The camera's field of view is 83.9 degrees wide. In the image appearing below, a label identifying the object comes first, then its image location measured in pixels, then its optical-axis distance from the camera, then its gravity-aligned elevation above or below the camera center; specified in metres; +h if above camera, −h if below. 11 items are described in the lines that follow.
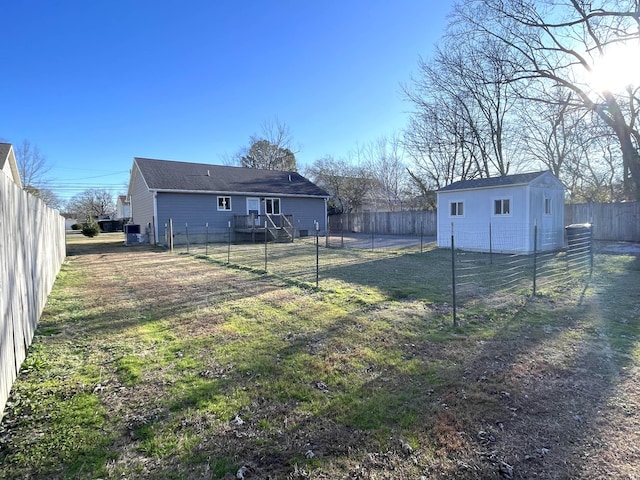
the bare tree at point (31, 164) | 34.84 +6.92
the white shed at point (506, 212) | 12.88 +0.52
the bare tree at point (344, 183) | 33.16 +4.23
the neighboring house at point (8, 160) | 15.40 +3.56
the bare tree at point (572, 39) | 12.16 +6.83
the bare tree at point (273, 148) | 37.97 +8.67
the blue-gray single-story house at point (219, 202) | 19.25 +1.70
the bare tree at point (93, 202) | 57.41 +5.01
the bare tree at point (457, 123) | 21.25 +7.08
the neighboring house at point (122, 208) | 54.59 +3.71
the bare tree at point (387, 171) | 32.41 +5.21
